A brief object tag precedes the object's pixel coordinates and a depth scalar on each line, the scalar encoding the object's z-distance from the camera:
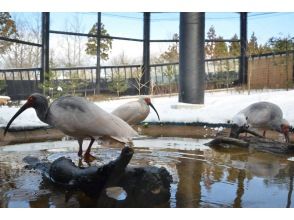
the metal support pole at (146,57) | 5.91
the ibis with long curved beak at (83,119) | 2.44
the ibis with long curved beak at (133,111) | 3.69
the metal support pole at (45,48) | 4.61
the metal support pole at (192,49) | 5.15
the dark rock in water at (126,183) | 1.61
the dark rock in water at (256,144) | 2.96
